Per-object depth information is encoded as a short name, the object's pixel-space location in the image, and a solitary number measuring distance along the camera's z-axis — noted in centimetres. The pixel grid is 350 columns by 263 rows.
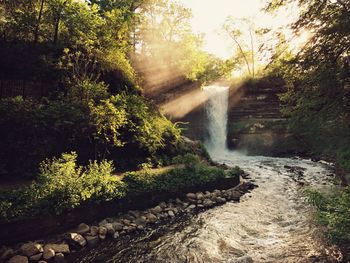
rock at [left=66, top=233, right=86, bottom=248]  804
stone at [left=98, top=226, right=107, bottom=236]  875
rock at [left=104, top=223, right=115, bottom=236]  892
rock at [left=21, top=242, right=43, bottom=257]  720
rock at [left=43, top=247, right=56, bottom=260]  727
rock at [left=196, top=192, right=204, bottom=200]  1229
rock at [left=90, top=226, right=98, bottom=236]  866
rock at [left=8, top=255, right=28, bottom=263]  686
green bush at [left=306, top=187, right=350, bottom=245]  605
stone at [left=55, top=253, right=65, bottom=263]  736
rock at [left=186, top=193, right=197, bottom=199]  1219
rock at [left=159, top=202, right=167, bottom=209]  1105
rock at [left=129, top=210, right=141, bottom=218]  1009
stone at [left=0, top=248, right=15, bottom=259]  698
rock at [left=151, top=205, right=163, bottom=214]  1064
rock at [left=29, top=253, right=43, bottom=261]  712
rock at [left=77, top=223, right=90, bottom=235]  856
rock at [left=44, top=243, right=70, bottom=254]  756
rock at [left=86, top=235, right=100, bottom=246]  833
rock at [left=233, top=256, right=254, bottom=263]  741
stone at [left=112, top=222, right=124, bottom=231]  918
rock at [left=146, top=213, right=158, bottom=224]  1008
